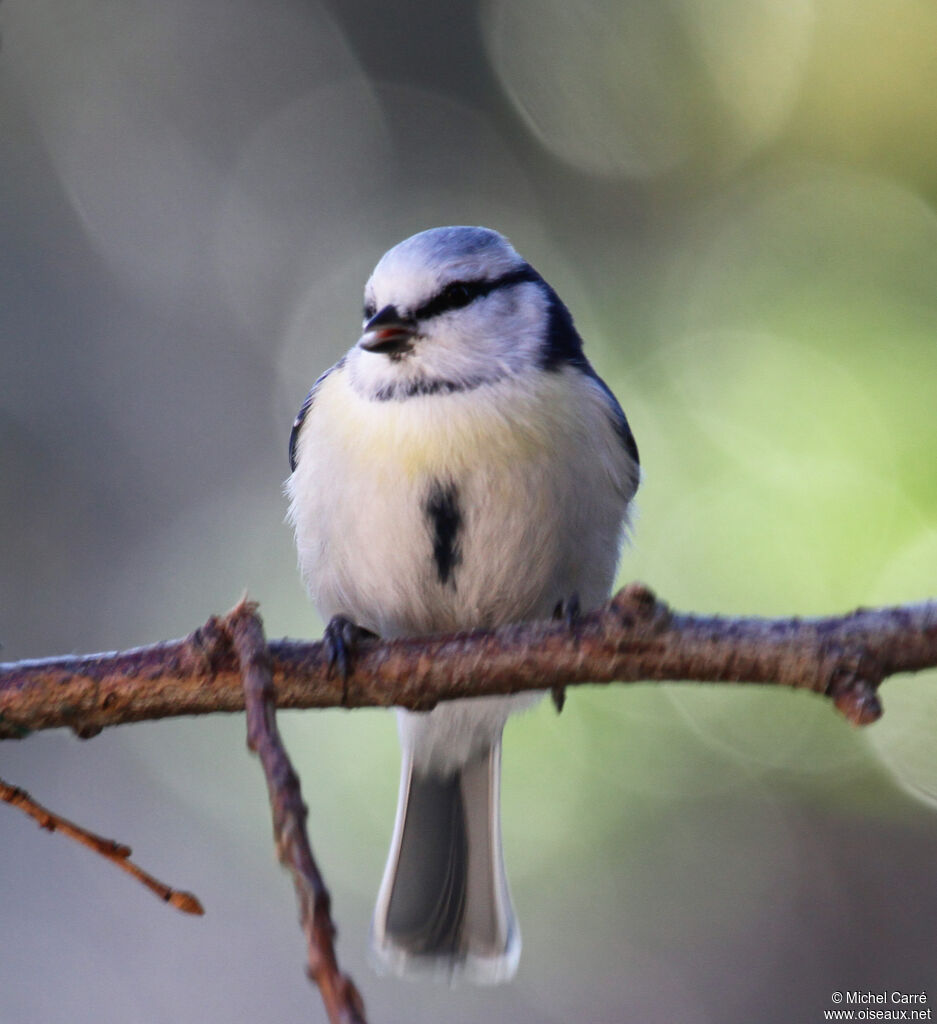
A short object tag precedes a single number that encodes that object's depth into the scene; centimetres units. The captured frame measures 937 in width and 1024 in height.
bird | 288
